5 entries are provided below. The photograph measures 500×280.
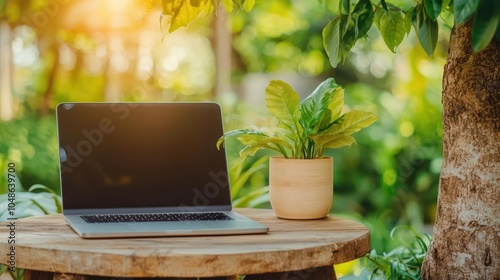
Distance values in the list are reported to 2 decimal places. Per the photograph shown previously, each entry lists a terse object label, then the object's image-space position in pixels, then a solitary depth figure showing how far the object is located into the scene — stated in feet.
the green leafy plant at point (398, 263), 7.12
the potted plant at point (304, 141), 6.45
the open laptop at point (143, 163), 6.50
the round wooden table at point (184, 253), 5.34
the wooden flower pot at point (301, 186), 6.46
